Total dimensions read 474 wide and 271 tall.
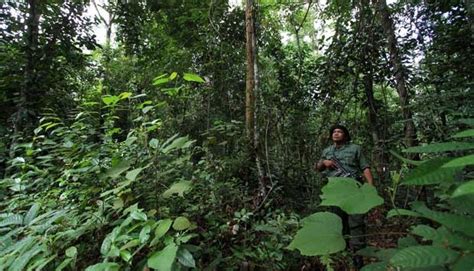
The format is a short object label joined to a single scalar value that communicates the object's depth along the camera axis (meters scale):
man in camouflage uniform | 3.84
